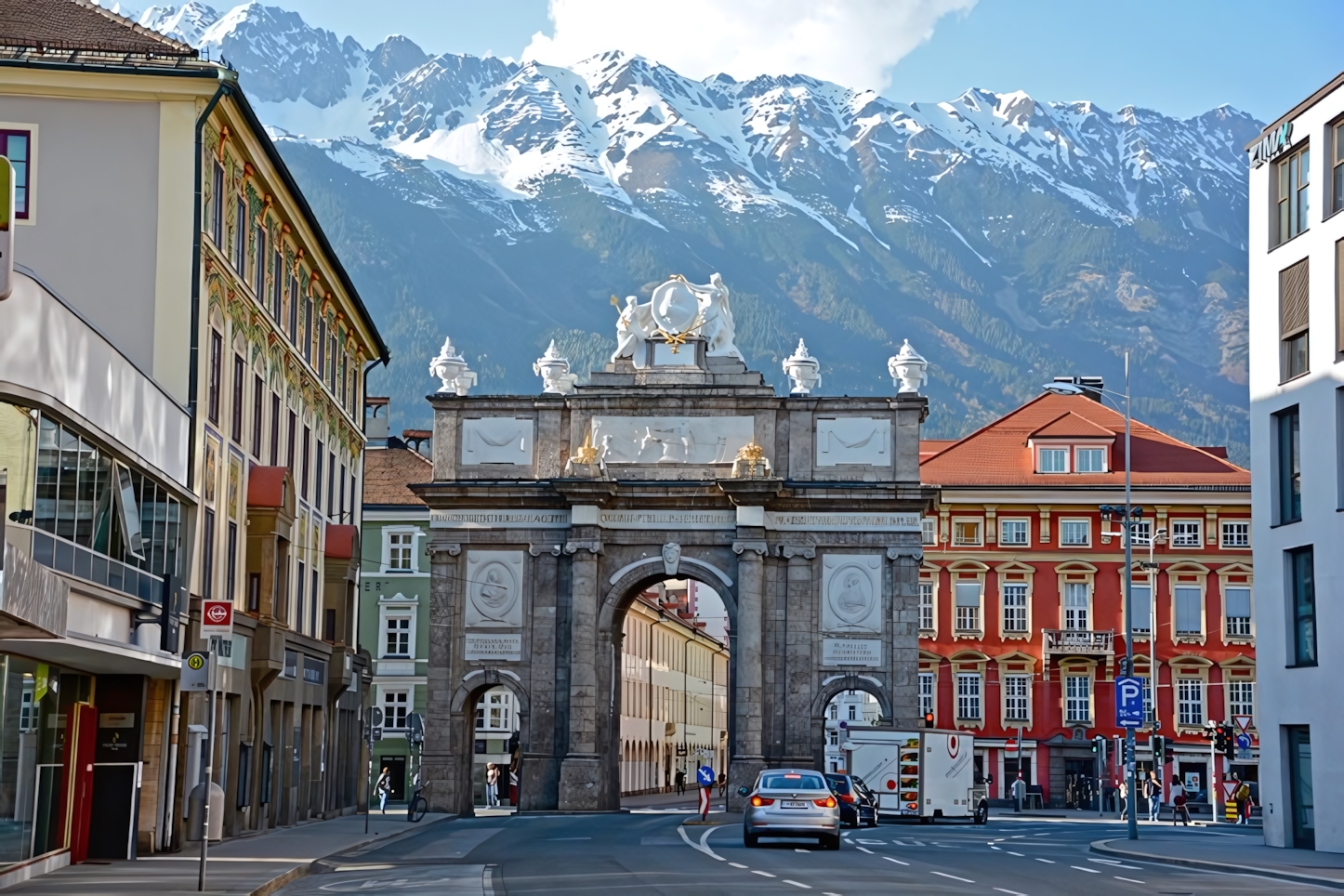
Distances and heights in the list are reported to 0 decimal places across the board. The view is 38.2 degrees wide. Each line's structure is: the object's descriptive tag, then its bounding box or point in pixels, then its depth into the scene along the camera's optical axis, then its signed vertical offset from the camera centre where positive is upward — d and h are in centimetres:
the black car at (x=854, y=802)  5322 -198
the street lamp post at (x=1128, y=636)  4412 +257
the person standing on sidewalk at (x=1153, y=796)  6900 -208
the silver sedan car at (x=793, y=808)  3794 -149
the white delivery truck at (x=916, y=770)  6175 -116
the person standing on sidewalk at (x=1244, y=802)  6506 -212
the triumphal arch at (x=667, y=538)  6831 +681
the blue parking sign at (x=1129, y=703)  4353 +76
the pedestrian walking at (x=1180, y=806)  6481 -227
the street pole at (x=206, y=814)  2544 -123
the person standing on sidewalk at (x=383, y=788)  6794 -230
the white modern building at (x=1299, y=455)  3953 +600
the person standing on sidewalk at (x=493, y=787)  7800 -242
